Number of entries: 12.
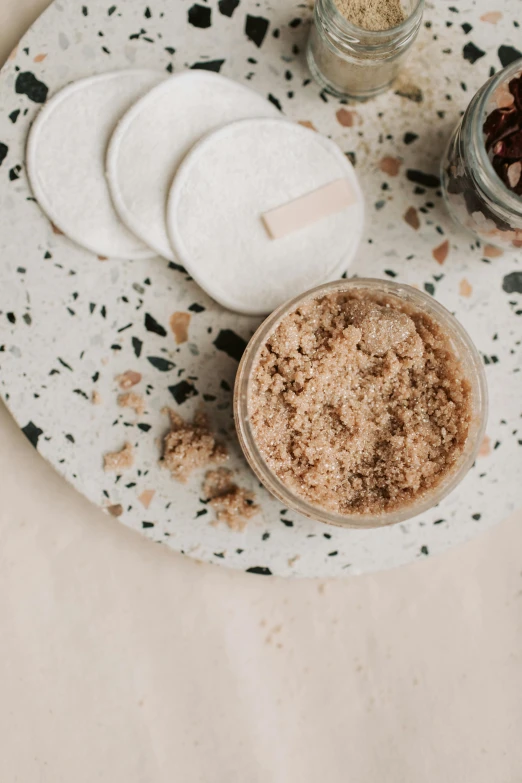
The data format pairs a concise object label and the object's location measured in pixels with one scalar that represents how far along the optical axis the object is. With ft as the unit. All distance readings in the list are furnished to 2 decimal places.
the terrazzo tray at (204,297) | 1.76
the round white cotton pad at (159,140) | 1.73
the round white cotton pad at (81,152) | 1.74
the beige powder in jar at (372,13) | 1.66
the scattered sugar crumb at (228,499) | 1.76
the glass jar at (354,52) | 1.65
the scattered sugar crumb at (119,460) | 1.76
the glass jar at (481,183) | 1.64
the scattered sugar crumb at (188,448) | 1.75
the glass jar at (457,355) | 1.64
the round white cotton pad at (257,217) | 1.73
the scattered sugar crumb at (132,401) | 1.76
